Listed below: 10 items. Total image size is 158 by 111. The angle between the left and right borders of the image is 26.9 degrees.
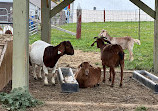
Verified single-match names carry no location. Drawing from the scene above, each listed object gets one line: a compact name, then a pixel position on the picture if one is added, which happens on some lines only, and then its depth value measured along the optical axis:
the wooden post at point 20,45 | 5.59
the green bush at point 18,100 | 5.27
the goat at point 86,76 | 7.25
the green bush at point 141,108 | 5.34
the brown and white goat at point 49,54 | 7.46
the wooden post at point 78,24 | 19.25
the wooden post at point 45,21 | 9.32
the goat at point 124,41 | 12.68
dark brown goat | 7.56
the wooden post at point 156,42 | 9.27
